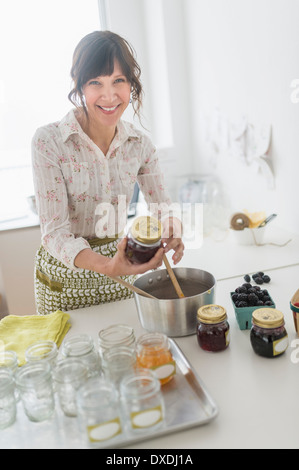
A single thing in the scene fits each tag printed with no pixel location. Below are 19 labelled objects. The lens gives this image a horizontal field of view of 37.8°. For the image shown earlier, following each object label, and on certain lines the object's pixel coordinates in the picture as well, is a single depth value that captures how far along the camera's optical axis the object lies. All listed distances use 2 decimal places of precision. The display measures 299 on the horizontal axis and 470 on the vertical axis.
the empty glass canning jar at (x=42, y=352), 0.98
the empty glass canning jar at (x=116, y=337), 0.98
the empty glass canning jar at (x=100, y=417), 0.77
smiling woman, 1.25
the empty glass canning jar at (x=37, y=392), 0.86
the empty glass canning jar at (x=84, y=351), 0.95
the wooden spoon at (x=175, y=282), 1.17
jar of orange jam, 0.92
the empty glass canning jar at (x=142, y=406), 0.79
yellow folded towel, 1.18
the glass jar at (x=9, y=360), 0.98
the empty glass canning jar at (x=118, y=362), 0.91
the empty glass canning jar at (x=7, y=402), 0.86
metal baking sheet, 0.80
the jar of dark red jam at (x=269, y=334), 1.00
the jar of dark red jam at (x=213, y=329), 1.05
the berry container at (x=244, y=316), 1.15
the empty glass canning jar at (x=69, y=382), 0.87
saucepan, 1.11
